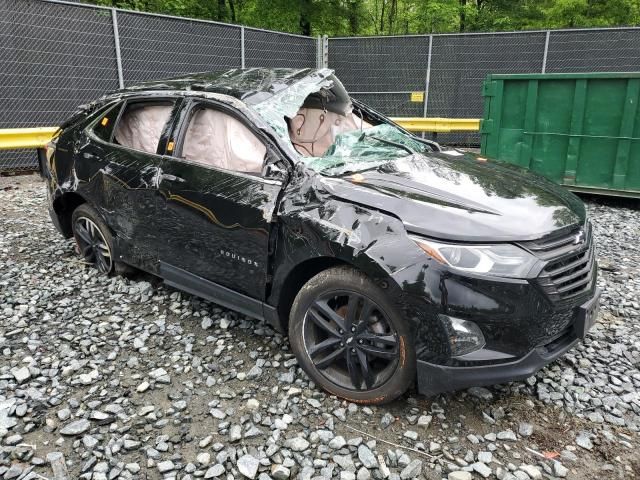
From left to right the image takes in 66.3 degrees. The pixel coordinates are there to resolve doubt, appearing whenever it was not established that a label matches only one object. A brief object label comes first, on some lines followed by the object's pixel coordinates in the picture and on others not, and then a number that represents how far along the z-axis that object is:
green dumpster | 6.34
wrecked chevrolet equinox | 2.39
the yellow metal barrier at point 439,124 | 9.18
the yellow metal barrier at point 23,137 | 7.34
